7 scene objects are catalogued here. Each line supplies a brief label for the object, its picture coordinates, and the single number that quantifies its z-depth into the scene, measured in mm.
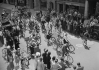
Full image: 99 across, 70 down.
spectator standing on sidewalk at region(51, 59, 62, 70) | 9805
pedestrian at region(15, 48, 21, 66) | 12898
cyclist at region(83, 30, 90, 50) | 16131
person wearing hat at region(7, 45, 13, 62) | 12845
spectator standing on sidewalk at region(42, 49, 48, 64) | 11773
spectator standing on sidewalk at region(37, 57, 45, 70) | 9880
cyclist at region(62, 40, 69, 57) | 13250
